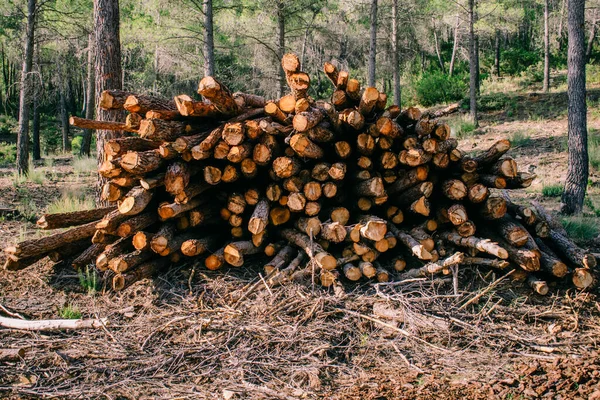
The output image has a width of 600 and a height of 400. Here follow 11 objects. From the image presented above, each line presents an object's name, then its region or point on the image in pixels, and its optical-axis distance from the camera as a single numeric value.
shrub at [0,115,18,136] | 28.47
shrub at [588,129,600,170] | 11.19
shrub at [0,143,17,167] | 18.25
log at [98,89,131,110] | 4.89
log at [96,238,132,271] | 4.59
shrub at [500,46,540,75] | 33.28
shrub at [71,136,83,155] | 23.15
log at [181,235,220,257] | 4.67
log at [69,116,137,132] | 5.01
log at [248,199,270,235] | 4.59
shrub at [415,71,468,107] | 25.95
